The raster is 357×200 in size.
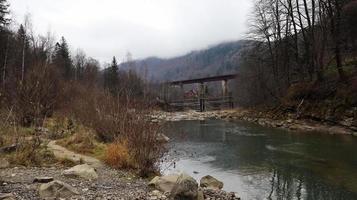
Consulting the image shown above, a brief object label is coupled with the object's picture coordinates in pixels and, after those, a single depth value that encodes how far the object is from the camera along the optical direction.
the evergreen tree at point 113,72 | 70.82
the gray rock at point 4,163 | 9.71
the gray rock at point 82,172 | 9.57
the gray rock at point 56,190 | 7.40
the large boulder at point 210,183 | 11.20
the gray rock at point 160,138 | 11.95
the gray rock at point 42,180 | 8.40
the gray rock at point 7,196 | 6.72
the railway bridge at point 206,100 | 72.50
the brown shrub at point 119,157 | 11.84
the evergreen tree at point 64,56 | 63.28
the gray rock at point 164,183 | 9.12
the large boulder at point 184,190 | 8.39
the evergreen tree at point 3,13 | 41.28
